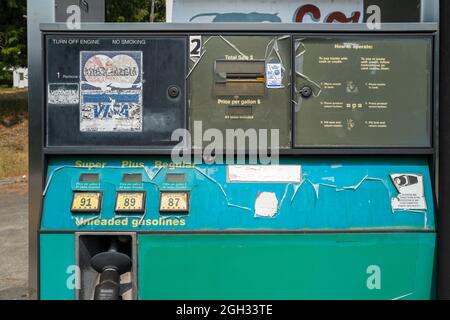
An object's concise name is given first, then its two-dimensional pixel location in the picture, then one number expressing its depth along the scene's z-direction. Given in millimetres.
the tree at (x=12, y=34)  14977
